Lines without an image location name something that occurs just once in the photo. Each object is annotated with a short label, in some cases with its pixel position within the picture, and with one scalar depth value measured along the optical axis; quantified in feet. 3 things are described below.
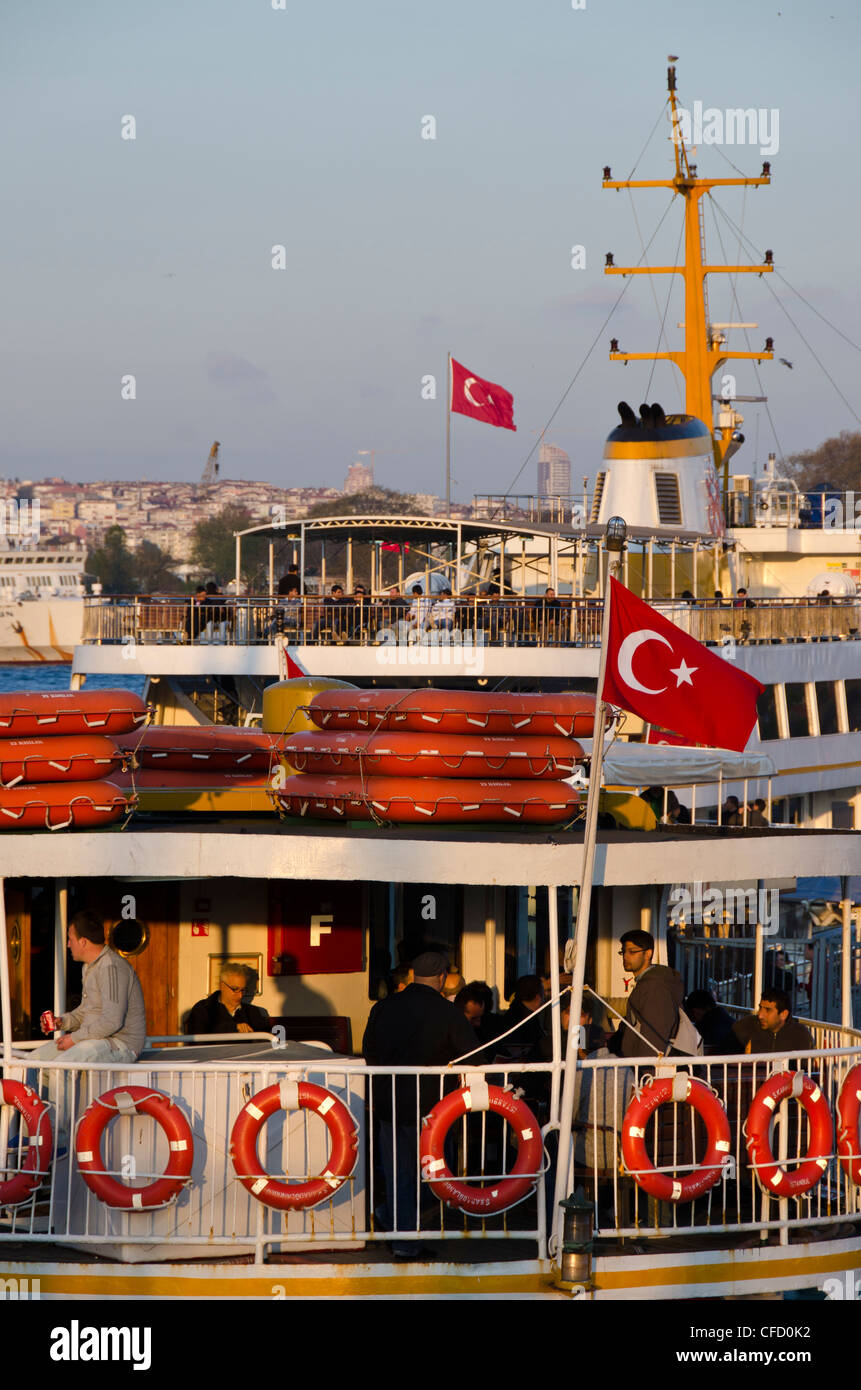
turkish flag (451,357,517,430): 121.90
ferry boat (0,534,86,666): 461.37
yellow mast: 134.62
